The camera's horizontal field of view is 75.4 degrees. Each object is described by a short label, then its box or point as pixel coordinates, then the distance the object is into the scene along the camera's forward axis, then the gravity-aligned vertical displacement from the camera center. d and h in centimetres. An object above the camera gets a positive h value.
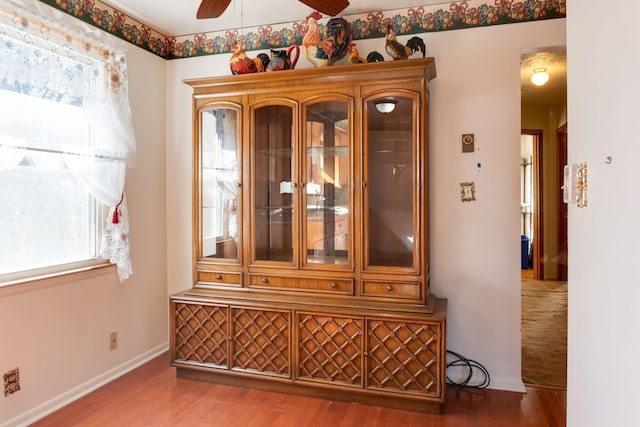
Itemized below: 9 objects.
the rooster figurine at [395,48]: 260 +99
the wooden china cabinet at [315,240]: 249 -23
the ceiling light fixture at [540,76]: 391 +122
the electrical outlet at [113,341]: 292 -95
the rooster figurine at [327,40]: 269 +108
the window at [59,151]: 223 +34
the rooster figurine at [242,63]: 288 +100
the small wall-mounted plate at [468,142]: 278 +42
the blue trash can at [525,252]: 653 -78
